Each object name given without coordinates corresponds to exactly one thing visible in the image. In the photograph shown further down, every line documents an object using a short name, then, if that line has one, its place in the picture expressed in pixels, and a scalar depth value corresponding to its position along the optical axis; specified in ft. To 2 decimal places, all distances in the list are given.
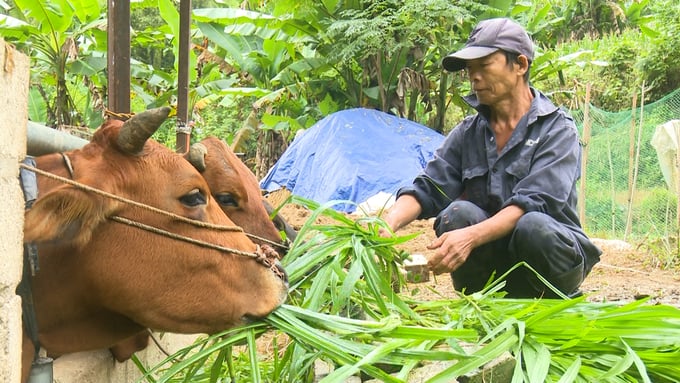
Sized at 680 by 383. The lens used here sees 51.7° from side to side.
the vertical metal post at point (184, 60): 14.87
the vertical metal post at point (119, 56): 12.95
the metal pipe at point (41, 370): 6.43
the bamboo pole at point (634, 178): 29.54
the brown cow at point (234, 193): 10.53
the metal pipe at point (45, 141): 8.19
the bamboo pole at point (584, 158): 31.32
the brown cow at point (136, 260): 6.61
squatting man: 10.61
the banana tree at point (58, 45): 29.71
